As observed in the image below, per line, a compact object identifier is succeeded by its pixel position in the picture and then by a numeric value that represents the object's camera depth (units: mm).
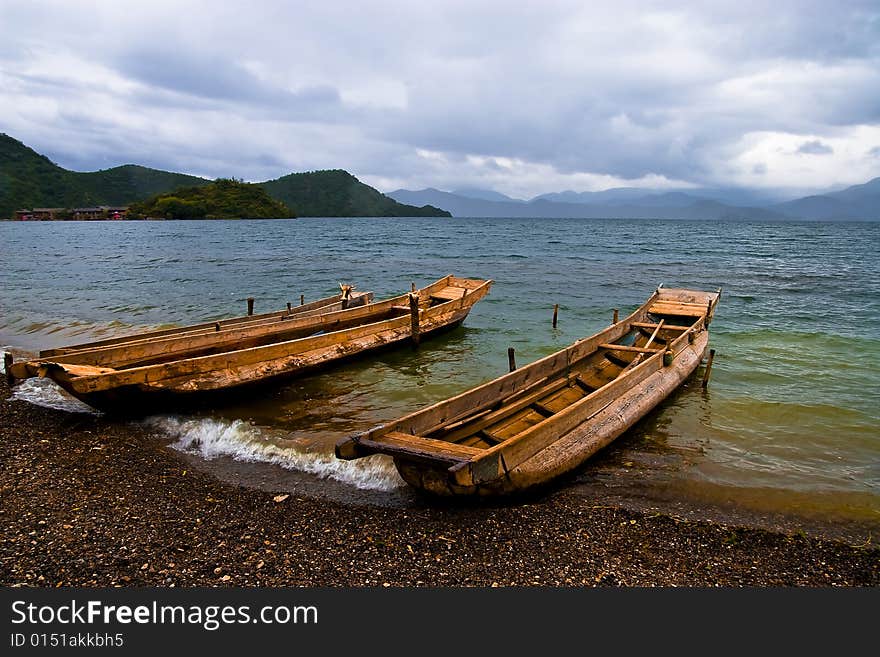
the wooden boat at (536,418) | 7293
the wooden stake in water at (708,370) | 13281
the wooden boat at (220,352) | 10148
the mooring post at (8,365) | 9845
